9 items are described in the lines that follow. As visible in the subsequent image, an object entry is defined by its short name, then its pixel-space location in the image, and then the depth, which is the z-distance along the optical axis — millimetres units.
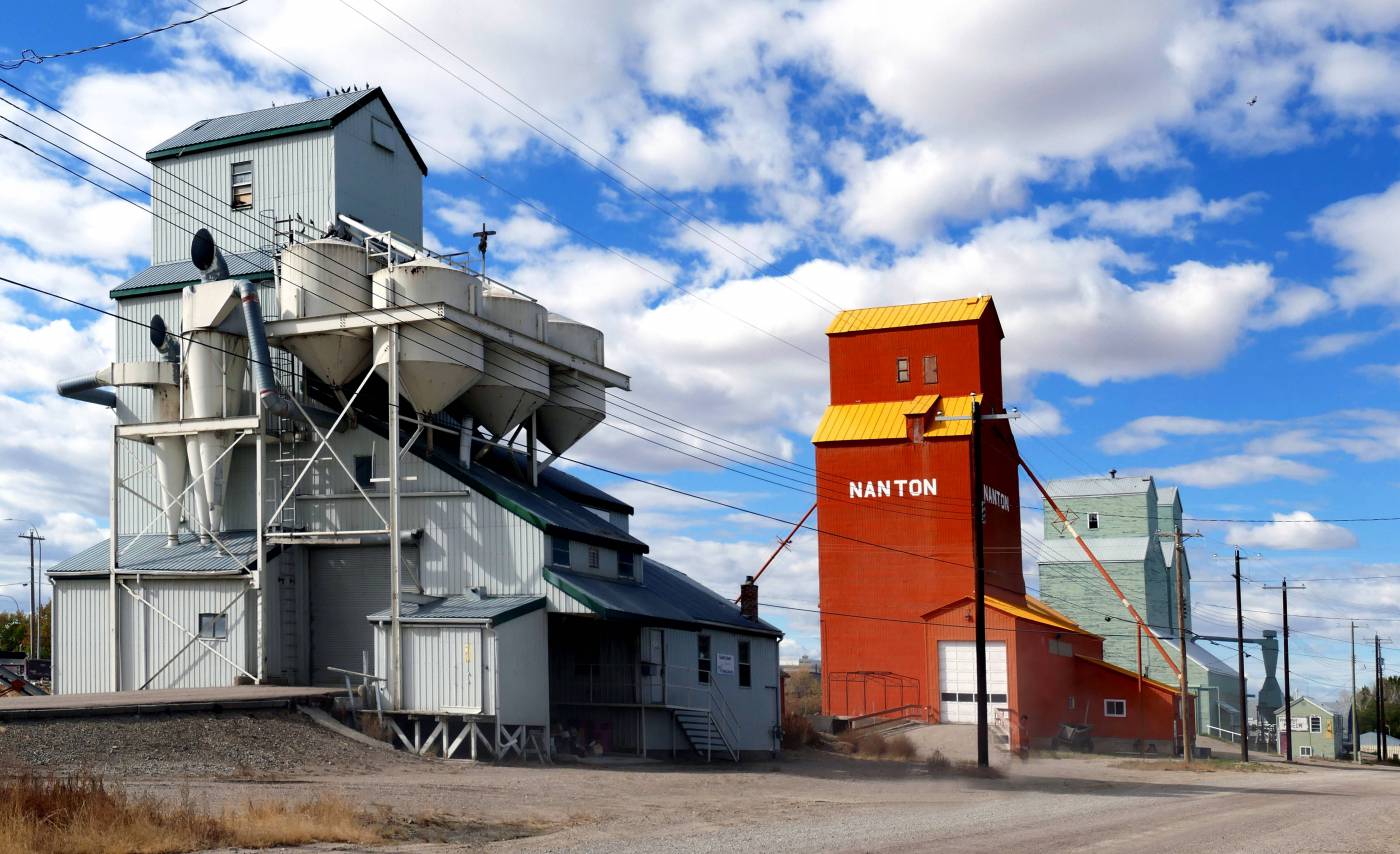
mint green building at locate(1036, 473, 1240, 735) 82688
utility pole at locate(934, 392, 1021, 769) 37000
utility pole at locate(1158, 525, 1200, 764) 49250
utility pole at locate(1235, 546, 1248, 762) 58000
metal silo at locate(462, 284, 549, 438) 38500
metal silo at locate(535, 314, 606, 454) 41844
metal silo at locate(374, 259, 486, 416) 35594
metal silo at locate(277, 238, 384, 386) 36625
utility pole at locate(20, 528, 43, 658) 68181
